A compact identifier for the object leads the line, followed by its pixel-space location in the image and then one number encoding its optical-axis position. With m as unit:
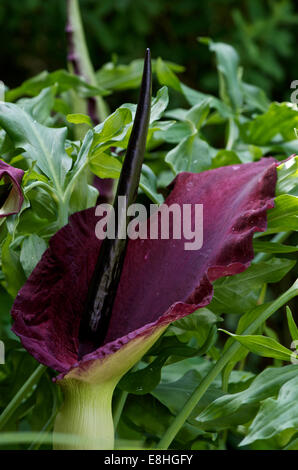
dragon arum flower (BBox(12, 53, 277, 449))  1.42
